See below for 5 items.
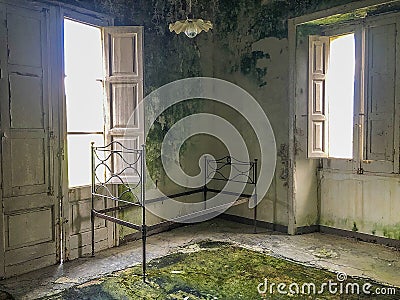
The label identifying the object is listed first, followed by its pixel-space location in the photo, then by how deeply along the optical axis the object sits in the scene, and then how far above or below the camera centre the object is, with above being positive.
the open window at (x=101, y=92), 4.27 +0.49
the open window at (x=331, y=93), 4.82 +0.53
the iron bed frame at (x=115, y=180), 4.09 -0.53
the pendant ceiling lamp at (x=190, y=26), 3.55 +1.05
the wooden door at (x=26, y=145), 3.51 -0.11
